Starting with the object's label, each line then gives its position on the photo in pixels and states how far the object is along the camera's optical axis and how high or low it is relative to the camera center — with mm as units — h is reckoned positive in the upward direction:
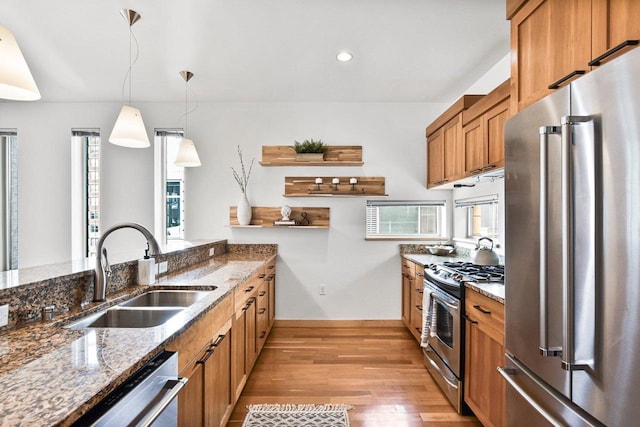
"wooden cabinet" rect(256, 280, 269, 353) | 3092 -955
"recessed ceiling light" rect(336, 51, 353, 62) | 2914 +1332
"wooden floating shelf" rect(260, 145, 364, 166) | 4215 +715
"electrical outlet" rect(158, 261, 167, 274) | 2490 -388
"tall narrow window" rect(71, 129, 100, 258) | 4199 +276
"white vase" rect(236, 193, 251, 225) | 4098 +18
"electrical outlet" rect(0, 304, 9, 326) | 1285 -372
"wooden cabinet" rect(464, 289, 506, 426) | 1894 -860
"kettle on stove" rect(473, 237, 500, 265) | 2760 -346
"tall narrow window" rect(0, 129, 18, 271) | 4199 +155
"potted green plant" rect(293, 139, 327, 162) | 4090 +729
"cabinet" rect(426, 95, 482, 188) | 3146 +690
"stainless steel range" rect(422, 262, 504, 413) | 2369 -778
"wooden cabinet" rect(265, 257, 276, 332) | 3753 -804
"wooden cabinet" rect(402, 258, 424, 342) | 3398 -875
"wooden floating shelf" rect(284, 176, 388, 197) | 4227 +341
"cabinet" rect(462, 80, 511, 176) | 2420 +634
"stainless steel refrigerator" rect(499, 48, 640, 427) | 980 -122
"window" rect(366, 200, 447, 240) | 4277 -71
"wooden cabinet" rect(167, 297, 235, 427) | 1432 -743
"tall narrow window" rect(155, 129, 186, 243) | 4273 +328
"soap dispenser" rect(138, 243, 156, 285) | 2191 -364
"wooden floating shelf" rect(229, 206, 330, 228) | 4250 -18
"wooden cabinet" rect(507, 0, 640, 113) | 1159 +676
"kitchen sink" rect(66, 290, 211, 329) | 1603 -505
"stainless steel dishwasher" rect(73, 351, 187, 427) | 894 -533
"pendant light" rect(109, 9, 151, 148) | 2432 +608
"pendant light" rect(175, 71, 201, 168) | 3398 +587
